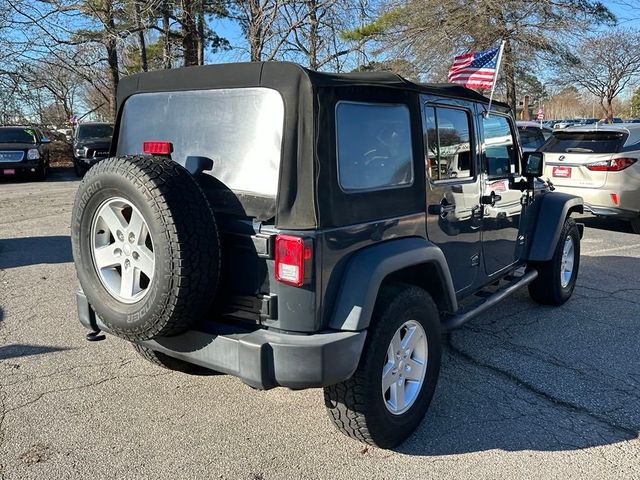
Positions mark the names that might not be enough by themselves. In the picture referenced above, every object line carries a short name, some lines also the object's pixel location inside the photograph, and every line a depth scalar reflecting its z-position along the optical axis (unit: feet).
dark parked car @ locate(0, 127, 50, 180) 51.08
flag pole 13.33
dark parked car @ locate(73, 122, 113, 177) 55.67
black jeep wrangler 8.22
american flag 16.78
